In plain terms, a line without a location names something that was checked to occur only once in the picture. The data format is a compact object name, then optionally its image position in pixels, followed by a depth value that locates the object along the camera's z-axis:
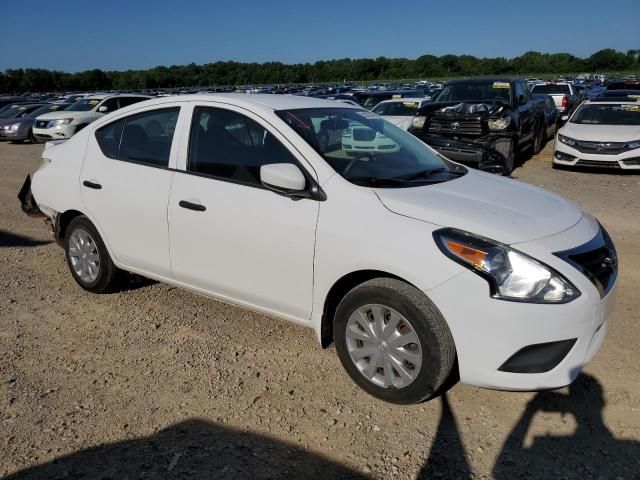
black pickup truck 10.44
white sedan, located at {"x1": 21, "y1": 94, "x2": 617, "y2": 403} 2.73
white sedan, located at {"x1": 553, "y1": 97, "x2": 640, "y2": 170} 10.53
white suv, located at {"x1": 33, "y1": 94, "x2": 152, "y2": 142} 17.25
